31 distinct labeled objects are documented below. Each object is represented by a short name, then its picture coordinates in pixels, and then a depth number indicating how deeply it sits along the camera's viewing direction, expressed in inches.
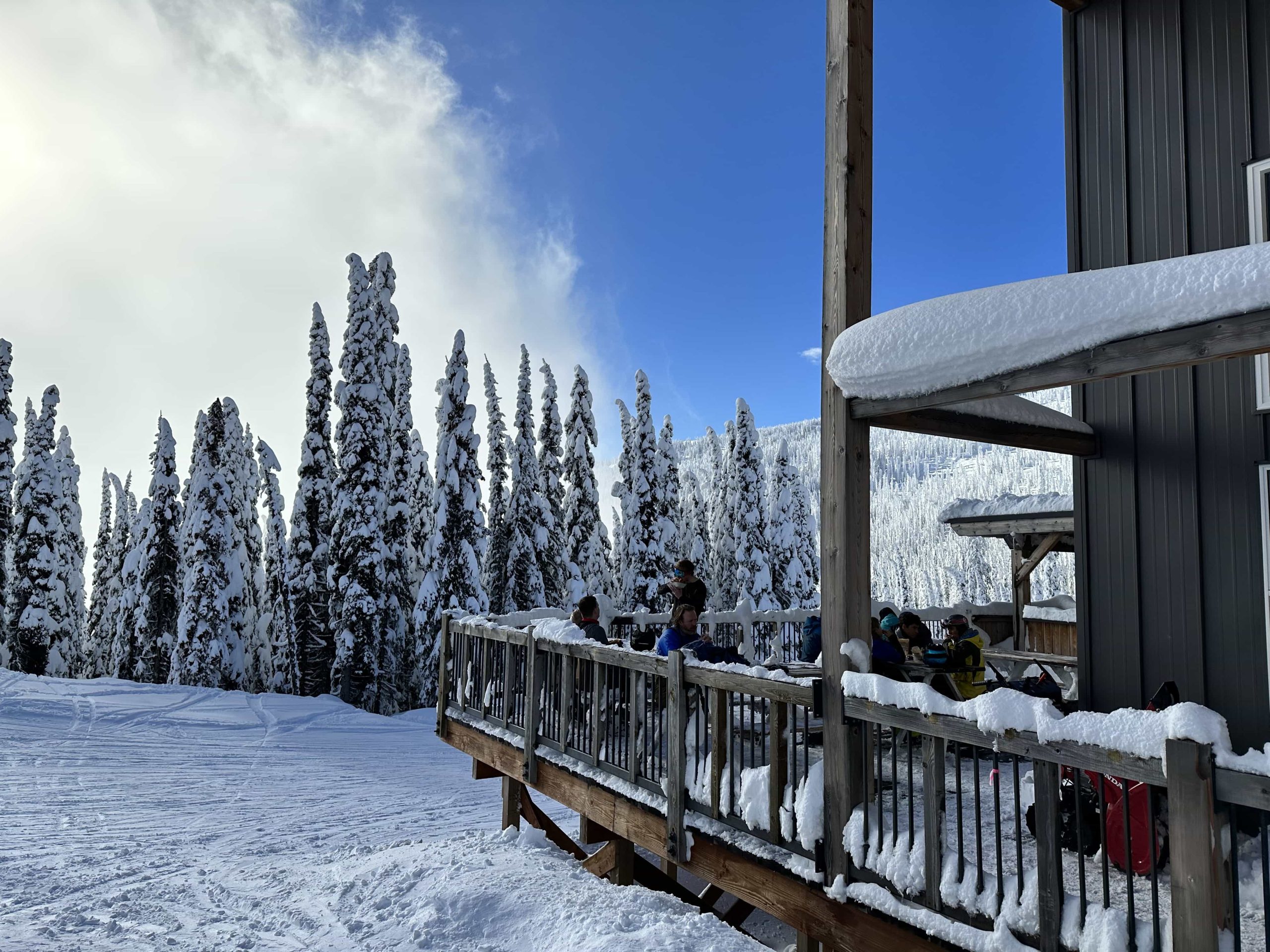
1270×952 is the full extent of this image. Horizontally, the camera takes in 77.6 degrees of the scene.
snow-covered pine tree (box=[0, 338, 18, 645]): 1032.2
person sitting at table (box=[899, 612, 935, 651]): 313.3
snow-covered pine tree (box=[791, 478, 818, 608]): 1439.5
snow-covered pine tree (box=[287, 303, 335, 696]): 1092.5
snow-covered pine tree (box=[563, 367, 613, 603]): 1348.4
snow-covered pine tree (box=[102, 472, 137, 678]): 1461.6
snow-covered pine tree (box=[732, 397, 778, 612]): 1369.3
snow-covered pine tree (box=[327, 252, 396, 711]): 958.4
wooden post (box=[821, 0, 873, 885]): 170.2
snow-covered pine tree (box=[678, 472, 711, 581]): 1628.9
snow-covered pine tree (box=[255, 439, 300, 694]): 1263.5
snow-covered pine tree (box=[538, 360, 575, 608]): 1295.5
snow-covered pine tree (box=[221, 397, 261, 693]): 1112.2
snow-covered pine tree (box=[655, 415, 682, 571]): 1342.3
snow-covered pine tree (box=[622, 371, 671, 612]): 1290.6
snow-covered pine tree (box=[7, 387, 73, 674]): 1171.9
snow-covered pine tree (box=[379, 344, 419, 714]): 1007.6
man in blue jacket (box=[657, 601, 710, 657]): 254.1
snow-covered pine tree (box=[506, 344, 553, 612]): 1215.6
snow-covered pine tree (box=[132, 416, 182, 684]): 1233.4
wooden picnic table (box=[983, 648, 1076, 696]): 351.9
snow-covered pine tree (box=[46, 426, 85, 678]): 1300.4
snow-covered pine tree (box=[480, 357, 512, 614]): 1298.0
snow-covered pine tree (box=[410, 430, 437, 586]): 1318.9
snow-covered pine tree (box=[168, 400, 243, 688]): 1067.9
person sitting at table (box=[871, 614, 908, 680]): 233.9
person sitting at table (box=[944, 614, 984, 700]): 289.4
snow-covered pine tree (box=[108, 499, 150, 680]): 1244.5
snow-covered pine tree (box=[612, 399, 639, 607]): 1300.4
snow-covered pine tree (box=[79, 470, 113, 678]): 1611.7
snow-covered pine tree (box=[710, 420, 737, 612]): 1429.6
